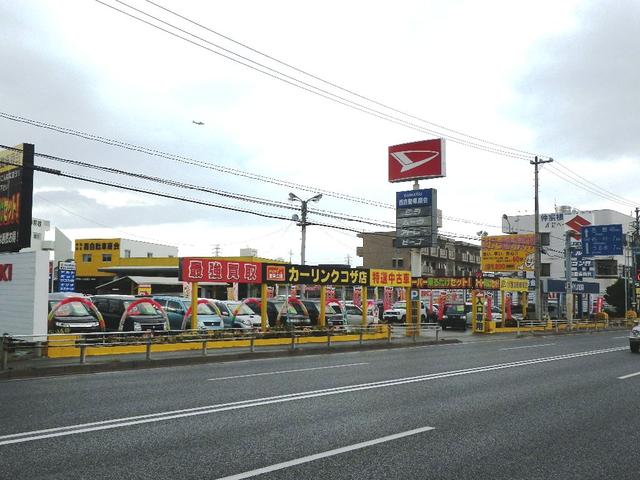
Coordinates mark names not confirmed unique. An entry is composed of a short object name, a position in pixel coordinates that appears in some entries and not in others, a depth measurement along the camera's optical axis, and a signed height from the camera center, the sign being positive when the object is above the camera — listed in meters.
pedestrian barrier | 16.15 -2.30
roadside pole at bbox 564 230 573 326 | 42.25 -0.26
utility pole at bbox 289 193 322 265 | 39.91 +3.48
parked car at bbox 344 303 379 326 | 34.53 -2.46
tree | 66.67 -2.07
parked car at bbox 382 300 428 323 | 44.97 -2.99
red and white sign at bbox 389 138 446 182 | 36.16 +7.24
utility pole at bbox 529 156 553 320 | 41.50 +2.17
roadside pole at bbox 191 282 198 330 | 21.11 -1.22
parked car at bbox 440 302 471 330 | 40.16 -2.76
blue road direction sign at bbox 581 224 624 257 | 46.38 +3.02
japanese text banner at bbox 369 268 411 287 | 30.52 -0.12
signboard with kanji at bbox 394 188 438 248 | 35.09 +3.50
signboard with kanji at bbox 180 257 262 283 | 21.45 +0.14
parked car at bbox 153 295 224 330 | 24.16 -1.67
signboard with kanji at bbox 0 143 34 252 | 18.30 +2.41
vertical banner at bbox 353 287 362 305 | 50.38 -2.01
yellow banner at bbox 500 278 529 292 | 38.12 -0.53
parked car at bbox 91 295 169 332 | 21.75 -1.50
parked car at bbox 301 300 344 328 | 30.23 -2.00
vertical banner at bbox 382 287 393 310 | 49.95 -2.18
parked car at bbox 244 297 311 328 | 27.66 -1.80
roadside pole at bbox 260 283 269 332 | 24.02 -1.31
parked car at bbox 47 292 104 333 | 19.50 -1.45
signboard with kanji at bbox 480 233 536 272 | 50.56 +2.04
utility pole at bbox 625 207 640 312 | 57.33 +1.46
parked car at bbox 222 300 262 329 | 25.78 -1.93
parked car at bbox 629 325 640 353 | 21.33 -2.24
